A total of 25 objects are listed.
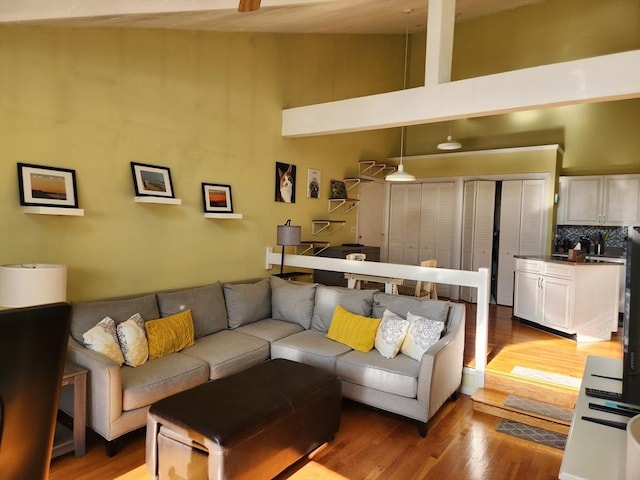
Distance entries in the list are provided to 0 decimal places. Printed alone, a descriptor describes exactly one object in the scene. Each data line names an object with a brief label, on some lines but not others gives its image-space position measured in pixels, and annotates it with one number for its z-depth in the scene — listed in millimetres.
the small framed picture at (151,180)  3480
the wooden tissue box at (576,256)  4867
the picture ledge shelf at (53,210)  2785
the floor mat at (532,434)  2869
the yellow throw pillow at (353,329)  3404
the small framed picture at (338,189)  5855
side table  2426
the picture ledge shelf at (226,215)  4070
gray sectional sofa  2568
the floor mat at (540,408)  3108
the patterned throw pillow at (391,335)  3242
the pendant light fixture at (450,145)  6031
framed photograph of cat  4906
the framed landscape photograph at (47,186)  2812
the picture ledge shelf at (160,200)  3441
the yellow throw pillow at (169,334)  3068
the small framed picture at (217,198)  4078
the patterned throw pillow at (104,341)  2721
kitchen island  4648
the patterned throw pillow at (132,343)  2859
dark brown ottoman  2057
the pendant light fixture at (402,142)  5199
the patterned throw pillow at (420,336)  3168
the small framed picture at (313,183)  5406
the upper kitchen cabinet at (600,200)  6117
